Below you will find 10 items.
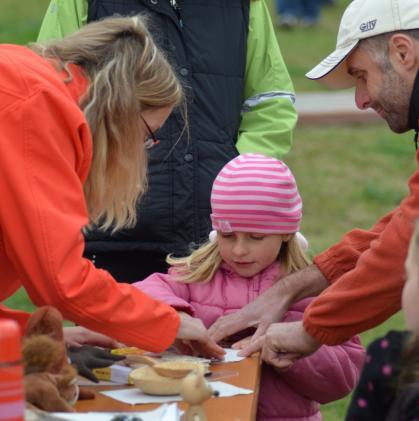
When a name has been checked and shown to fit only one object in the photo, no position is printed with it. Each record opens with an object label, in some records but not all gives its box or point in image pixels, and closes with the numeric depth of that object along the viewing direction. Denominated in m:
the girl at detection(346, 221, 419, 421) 4.08
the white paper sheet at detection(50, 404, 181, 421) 4.46
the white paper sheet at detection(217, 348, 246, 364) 5.77
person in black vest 7.10
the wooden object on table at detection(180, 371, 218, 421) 4.48
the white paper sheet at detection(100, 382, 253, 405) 4.97
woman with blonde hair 4.82
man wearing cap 5.69
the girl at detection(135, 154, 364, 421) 6.15
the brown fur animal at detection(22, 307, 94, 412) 4.47
